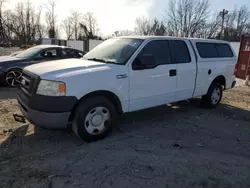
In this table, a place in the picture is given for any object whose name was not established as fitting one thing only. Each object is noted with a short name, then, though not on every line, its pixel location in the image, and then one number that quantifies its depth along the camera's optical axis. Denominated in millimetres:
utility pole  32688
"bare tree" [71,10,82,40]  52262
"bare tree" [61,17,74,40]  54531
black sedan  7848
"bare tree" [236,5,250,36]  40762
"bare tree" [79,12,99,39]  46203
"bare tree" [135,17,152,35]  34875
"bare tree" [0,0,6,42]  55294
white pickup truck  3498
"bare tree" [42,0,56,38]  48462
